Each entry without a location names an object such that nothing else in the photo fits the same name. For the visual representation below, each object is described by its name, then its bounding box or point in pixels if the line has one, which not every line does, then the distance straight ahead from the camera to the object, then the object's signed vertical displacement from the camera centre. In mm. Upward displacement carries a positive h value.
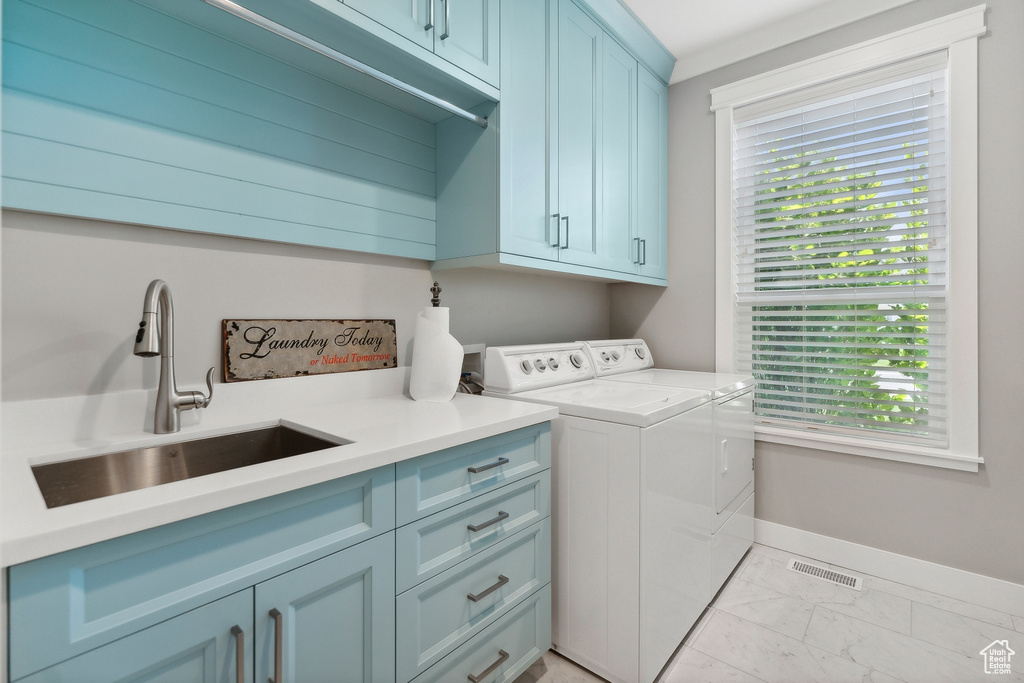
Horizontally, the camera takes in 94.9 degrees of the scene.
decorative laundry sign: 1358 -33
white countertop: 661 -238
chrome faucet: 1025 -30
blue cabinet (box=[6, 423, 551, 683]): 673 -461
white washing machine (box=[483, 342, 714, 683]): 1437 -613
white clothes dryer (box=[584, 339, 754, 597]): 1918 -461
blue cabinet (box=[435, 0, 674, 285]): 1642 +705
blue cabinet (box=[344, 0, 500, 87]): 1277 +916
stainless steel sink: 981 -299
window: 1950 +403
